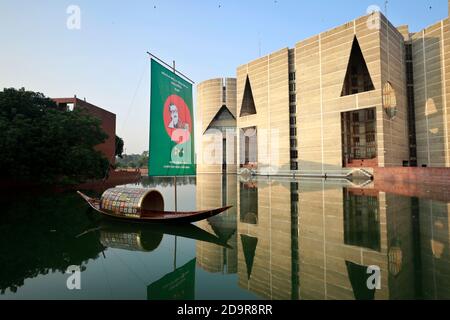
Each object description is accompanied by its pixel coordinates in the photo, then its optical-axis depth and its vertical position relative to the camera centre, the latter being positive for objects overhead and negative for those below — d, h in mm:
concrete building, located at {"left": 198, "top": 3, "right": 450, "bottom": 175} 40438 +11921
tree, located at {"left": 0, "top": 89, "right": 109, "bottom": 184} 21047 +2468
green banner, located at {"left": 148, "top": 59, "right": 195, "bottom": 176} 9055 +1681
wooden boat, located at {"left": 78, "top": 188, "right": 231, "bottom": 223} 10144 -1593
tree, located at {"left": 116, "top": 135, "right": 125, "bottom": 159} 57969 +5648
